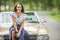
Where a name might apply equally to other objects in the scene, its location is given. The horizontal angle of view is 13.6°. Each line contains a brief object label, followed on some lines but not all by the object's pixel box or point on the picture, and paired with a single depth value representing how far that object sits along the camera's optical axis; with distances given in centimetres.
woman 605
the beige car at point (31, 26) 693
